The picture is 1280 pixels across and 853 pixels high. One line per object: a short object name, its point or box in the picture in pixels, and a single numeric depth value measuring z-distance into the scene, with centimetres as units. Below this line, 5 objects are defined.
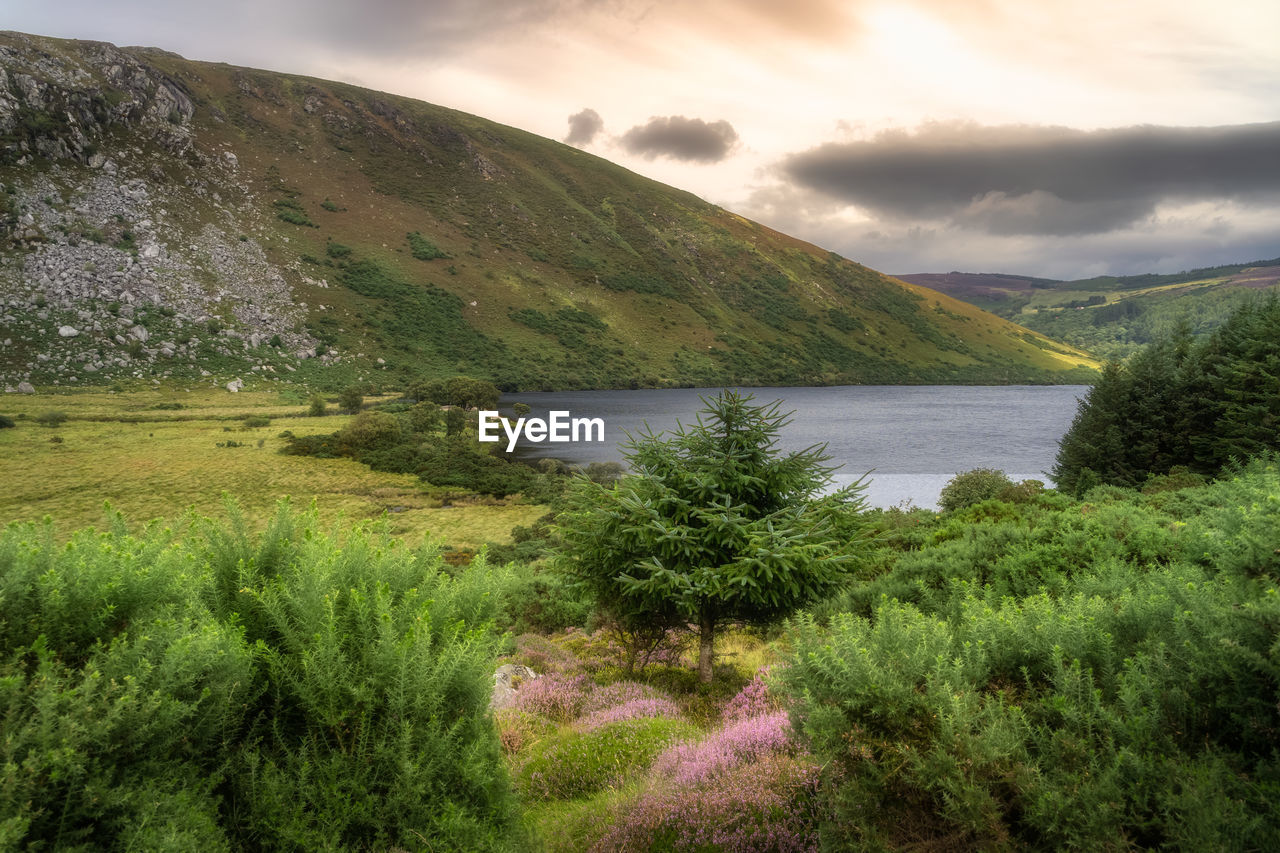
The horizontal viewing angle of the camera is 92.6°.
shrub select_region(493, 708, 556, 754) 705
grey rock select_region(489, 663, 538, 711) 843
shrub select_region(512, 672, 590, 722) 822
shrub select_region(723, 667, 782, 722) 762
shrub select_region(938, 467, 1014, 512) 2273
